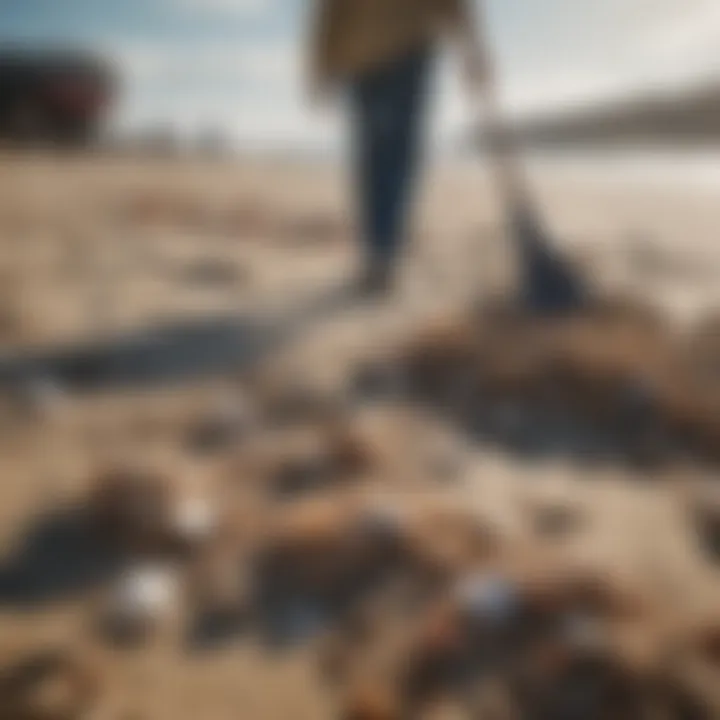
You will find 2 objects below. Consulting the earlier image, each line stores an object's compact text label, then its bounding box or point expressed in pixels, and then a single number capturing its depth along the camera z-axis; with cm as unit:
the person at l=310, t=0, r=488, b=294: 233
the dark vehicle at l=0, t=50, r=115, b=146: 844
